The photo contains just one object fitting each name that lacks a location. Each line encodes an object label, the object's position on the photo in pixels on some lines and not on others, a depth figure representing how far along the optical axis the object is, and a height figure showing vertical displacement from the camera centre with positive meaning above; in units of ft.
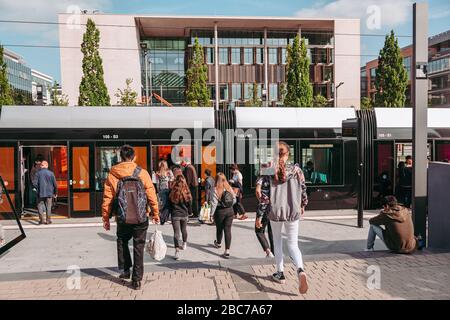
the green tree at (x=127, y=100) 98.17 +11.48
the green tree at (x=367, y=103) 121.80 +12.27
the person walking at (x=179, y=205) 22.95 -3.72
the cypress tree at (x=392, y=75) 91.40 +15.77
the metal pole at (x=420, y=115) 22.15 +1.51
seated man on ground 20.38 -4.60
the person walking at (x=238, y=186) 35.04 -3.82
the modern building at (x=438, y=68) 216.13 +41.46
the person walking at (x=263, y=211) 15.88 -3.19
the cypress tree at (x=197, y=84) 95.96 +15.06
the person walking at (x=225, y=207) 22.58 -3.73
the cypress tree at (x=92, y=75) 83.82 +15.54
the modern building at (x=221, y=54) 140.26 +35.35
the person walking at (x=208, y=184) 33.68 -3.50
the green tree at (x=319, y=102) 118.11 +12.56
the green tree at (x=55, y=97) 100.32 +12.76
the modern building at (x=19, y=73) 331.98 +67.52
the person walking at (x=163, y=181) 31.94 -3.05
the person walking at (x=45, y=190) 33.06 -3.78
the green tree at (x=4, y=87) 72.84 +11.38
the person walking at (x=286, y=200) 15.40 -2.28
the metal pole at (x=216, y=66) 147.13 +29.98
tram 35.53 +0.00
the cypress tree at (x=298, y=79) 98.22 +16.32
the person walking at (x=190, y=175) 33.53 -2.67
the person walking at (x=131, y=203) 16.02 -2.43
